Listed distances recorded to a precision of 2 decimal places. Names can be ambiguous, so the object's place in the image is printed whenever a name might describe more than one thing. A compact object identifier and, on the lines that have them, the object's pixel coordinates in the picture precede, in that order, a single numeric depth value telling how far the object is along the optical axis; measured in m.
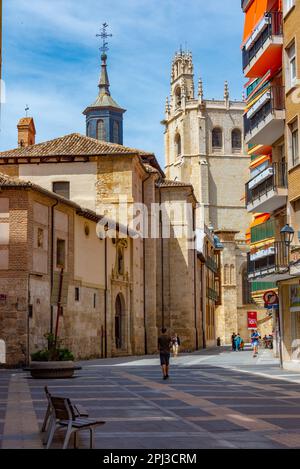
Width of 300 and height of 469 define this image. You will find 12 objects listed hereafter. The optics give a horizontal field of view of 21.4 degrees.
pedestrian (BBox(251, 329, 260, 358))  42.03
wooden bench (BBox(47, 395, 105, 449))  9.33
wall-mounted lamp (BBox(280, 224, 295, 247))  23.94
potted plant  23.94
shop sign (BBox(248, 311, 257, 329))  62.12
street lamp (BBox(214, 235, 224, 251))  86.07
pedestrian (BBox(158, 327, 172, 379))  23.12
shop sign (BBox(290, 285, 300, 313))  27.12
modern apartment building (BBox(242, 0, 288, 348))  27.19
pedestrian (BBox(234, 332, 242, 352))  60.16
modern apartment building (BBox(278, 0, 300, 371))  25.20
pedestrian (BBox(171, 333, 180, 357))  43.16
